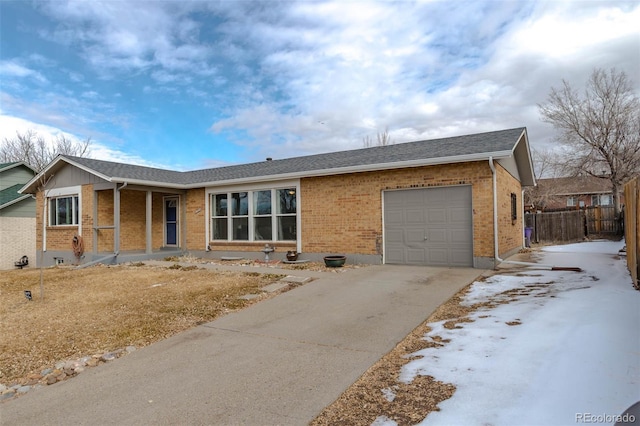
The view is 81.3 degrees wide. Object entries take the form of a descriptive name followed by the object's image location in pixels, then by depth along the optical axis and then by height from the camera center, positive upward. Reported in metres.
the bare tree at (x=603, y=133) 23.00 +5.45
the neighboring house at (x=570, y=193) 30.33 +2.41
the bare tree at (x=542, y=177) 27.39 +3.32
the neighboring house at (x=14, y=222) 18.44 +0.24
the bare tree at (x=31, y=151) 31.19 +6.44
